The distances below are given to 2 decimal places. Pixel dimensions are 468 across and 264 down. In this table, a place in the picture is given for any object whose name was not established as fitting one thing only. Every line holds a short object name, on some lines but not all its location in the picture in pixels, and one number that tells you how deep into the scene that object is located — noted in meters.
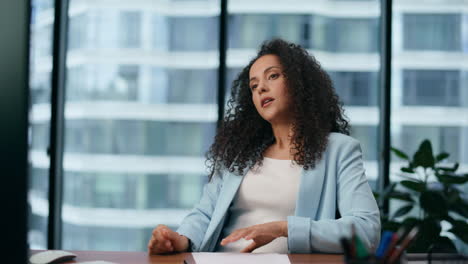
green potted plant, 3.09
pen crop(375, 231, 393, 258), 1.66
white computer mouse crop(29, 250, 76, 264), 1.91
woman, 2.06
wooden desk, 1.97
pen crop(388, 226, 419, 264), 1.61
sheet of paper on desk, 1.93
